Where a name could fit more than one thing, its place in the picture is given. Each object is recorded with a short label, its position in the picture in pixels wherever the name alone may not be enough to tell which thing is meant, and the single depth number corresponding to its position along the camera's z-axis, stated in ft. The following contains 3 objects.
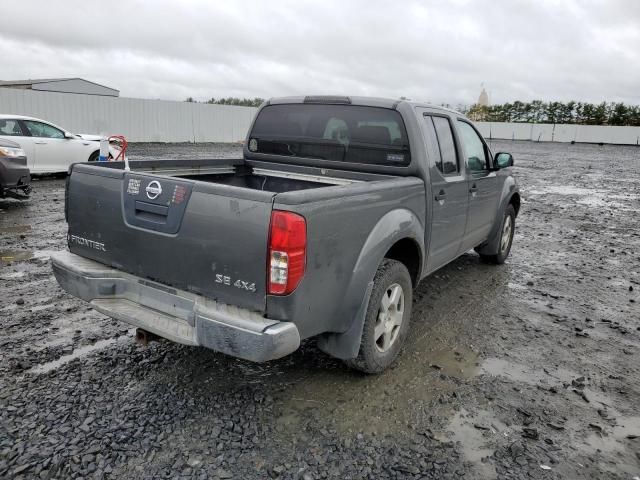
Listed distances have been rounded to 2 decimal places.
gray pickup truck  9.13
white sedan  39.34
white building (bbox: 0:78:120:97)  134.21
